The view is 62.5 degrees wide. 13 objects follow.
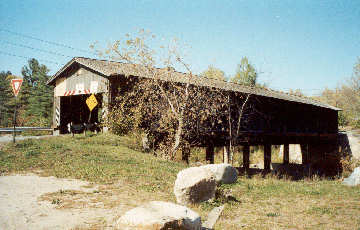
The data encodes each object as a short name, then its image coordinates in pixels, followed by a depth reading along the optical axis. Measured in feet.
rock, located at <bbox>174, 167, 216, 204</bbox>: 20.26
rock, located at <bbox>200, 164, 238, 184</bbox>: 28.45
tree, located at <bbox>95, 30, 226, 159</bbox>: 47.24
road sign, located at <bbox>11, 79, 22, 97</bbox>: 36.70
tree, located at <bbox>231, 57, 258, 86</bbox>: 154.95
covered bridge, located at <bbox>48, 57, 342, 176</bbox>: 55.88
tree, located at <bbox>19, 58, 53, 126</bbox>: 151.74
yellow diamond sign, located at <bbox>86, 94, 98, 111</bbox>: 52.37
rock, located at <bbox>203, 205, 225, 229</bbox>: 17.08
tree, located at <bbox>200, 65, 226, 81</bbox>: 49.65
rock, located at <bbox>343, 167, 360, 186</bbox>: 35.25
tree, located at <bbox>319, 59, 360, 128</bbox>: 133.97
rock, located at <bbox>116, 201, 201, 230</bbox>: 12.64
